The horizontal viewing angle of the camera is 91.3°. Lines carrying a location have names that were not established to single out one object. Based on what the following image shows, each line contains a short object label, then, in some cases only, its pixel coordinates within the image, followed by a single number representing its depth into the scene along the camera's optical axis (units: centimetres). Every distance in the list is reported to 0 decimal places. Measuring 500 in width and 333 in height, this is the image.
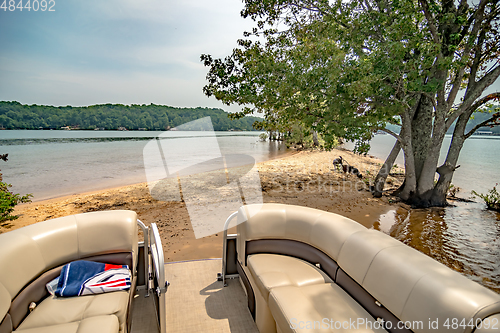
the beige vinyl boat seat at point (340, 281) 131
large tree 581
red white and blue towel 189
